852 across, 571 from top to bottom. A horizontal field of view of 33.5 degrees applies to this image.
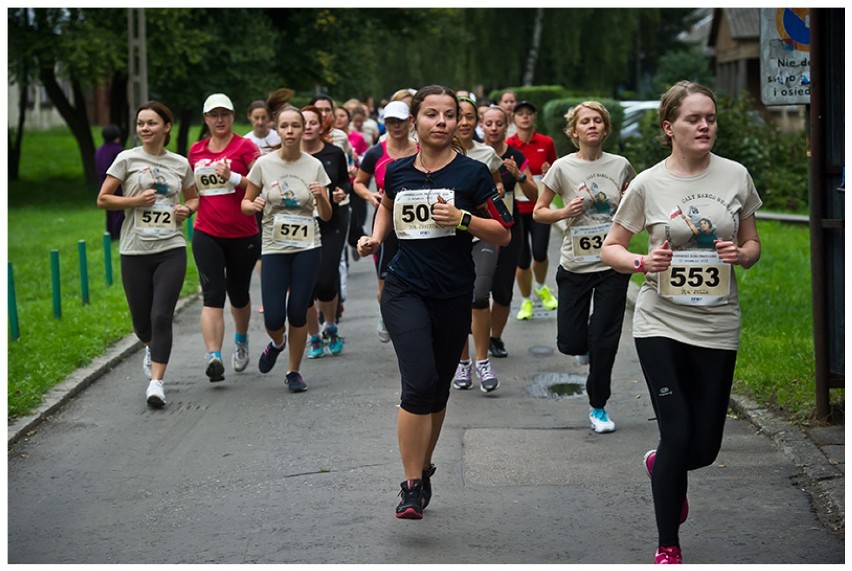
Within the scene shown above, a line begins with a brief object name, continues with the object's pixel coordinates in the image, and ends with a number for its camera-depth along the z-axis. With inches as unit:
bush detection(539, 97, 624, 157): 1200.8
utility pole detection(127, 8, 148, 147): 1016.2
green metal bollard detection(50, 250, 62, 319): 512.1
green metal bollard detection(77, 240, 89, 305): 562.6
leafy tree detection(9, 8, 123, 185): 1247.5
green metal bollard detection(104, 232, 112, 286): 623.8
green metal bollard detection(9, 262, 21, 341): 465.1
